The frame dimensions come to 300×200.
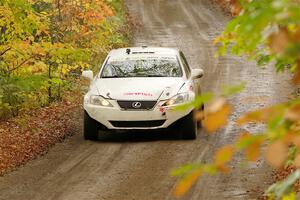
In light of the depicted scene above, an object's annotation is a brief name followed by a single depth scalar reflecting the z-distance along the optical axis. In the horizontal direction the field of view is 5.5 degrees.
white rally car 46.11
